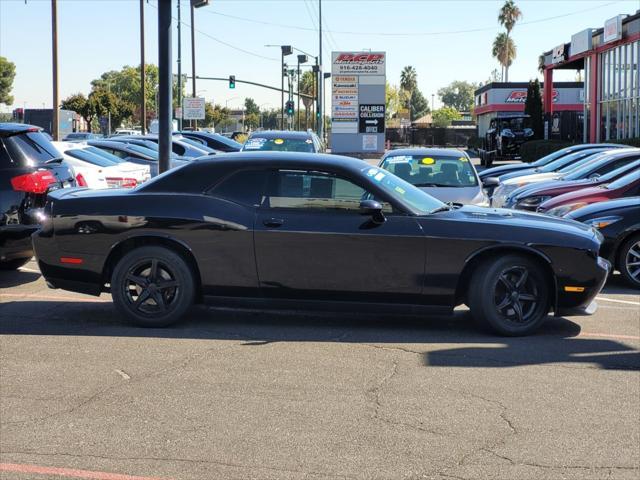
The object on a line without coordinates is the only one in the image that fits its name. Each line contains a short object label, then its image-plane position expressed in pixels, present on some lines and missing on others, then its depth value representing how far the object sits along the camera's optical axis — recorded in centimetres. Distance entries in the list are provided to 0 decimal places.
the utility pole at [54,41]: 2953
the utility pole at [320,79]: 5588
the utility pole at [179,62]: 4627
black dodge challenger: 720
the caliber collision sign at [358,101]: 4828
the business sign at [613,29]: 3369
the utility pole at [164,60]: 1288
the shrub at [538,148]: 3533
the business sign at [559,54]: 4269
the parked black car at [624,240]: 1002
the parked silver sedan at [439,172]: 1302
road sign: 4603
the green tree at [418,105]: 17582
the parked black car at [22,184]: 880
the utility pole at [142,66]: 3988
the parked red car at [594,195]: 1190
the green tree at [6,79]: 12506
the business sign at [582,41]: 3812
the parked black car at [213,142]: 2931
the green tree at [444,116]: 13558
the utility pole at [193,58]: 5234
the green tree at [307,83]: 12369
